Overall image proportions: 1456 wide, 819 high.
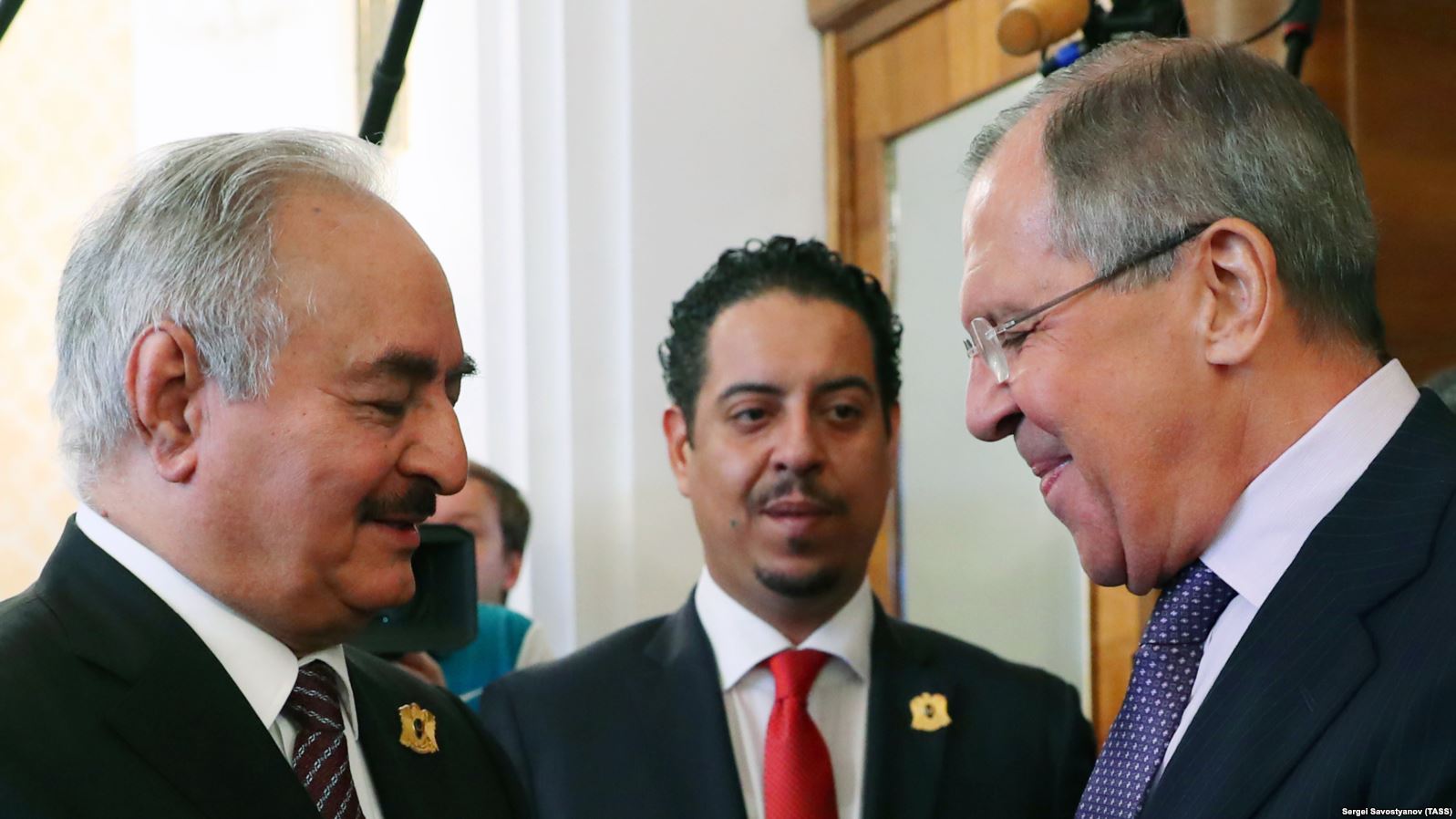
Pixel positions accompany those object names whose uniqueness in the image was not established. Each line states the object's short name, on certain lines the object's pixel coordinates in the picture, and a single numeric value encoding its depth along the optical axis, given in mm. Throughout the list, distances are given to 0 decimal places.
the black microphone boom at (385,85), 1793
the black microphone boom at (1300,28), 2279
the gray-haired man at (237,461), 1391
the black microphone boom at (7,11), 1704
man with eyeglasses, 1345
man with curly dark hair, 2131
